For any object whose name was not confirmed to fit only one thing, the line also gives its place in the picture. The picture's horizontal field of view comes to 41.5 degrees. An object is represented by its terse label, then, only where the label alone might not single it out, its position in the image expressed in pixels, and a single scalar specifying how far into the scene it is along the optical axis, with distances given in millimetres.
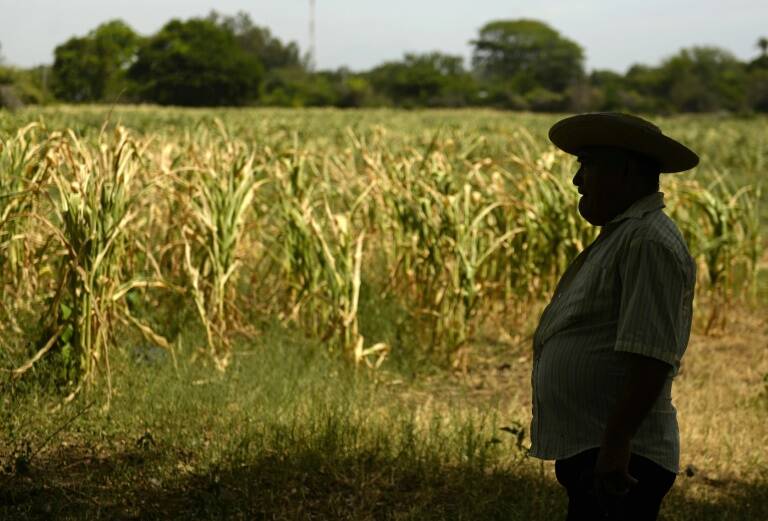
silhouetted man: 2193
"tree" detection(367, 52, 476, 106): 80625
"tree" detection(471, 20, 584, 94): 129500
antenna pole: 73812
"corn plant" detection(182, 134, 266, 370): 5629
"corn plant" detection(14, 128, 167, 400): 4777
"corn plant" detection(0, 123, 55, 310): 5352
